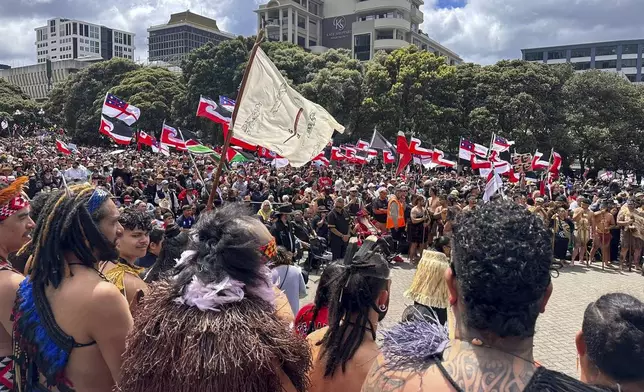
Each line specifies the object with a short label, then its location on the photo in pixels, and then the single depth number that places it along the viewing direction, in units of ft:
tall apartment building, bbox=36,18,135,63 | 553.64
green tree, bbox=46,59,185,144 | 166.05
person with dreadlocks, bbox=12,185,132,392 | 6.99
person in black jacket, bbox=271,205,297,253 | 30.04
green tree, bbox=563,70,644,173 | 112.98
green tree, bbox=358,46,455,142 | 114.83
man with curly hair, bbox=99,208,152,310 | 9.91
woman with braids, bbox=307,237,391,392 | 7.91
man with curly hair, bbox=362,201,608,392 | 4.81
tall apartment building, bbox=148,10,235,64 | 467.93
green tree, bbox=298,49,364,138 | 120.98
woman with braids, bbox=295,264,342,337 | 9.03
